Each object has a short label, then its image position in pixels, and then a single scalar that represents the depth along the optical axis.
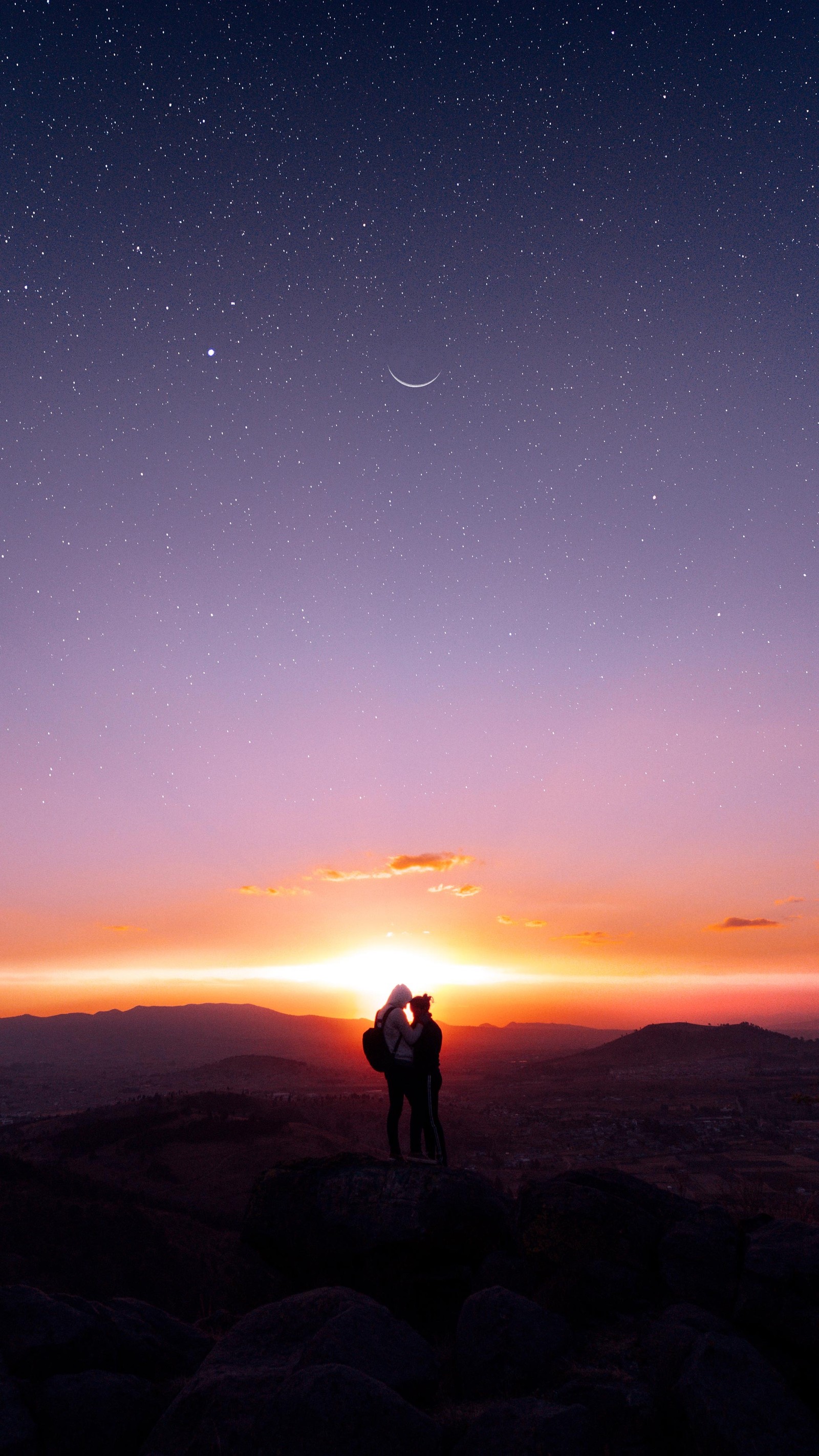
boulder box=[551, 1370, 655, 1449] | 7.75
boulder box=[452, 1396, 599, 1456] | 7.32
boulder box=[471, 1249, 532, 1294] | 11.80
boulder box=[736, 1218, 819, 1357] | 9.27
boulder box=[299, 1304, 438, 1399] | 8.65
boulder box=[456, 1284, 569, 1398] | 9.12
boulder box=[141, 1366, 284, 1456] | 7.59
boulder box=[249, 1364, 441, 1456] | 7.25
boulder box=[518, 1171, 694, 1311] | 11.32
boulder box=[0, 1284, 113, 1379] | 9.89
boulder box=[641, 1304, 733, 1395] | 8.45
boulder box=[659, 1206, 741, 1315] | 10.78
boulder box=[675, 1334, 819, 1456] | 7.32
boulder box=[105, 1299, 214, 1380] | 11.07
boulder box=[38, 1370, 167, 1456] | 8.87
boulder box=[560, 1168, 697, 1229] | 12.79
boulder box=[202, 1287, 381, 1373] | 8.97
